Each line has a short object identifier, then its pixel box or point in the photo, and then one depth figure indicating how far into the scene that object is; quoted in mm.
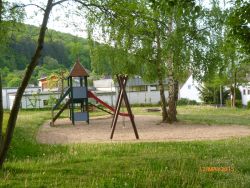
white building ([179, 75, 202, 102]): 56058
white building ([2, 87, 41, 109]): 51904
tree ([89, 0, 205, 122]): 6540
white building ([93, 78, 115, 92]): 68318
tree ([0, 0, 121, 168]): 5728
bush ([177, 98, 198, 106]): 48971
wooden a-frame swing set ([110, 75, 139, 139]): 13621
